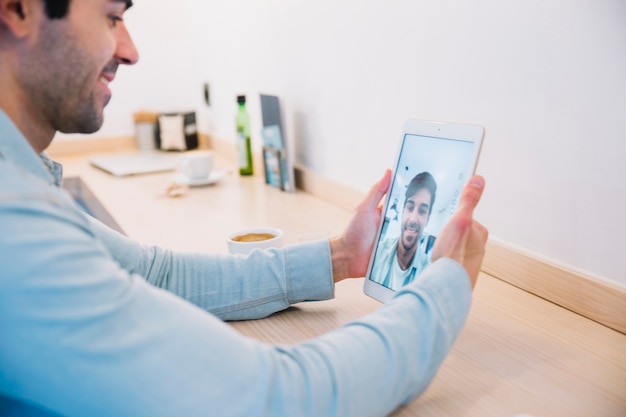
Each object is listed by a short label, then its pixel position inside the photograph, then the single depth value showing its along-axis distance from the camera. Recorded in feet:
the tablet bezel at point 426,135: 2.59
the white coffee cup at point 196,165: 5.70
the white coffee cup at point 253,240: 3.29
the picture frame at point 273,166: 5.48
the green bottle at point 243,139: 6.00
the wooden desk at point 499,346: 2.11
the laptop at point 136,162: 6.45
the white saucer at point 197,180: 5.73
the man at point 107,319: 1.58
